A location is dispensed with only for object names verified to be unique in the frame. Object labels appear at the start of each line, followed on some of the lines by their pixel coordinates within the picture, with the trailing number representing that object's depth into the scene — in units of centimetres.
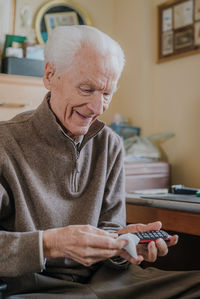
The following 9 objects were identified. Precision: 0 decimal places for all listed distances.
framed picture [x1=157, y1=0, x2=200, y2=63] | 267
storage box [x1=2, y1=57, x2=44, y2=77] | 246
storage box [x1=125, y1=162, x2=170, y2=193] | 244
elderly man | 114
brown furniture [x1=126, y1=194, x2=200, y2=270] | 147
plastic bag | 266
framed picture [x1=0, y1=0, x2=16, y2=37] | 283
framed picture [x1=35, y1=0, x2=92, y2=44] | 299
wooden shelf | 234
